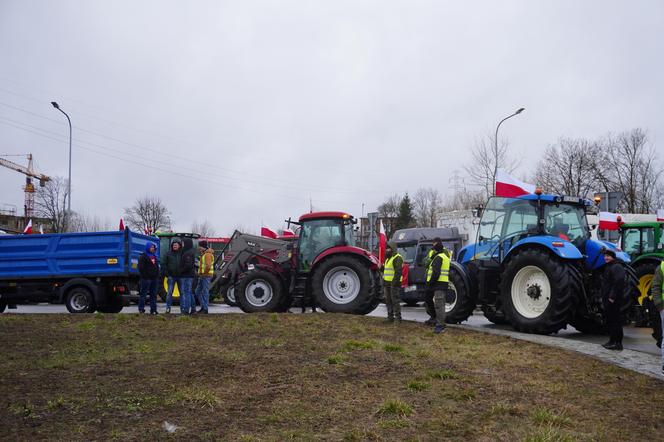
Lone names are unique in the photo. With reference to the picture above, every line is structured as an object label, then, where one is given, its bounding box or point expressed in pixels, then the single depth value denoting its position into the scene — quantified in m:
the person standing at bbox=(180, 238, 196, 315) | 13.87
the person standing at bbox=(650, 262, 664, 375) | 7.75
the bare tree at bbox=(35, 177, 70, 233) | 47.78
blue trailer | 15.46
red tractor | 13.55
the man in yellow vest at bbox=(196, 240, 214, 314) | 14.25
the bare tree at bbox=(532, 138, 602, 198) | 37.34
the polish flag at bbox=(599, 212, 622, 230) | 15.72
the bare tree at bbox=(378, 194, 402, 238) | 68.98
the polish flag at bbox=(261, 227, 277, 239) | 17.83
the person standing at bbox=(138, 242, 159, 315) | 14.22
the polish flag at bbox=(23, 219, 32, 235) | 19.91
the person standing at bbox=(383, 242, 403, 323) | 12.22
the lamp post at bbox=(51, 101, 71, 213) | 29.58
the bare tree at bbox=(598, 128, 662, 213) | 37.41
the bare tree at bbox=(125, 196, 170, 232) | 58.16
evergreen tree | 66.12
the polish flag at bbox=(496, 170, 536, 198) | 12.14
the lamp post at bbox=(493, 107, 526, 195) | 27.09
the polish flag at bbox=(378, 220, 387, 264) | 15.89
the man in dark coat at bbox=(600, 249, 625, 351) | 9.26
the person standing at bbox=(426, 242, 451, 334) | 10.92
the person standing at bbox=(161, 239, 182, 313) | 14.02
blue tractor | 10.54
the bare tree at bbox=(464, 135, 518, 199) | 28.90
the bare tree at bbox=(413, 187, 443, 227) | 67.88
